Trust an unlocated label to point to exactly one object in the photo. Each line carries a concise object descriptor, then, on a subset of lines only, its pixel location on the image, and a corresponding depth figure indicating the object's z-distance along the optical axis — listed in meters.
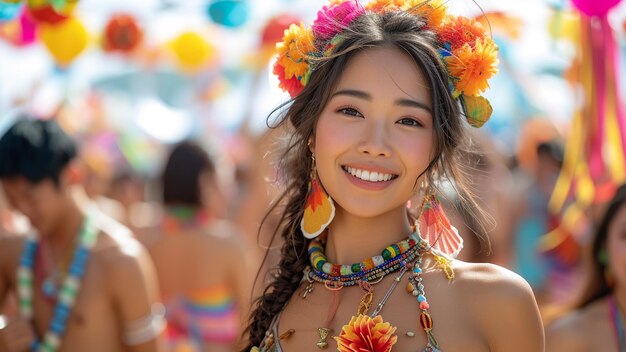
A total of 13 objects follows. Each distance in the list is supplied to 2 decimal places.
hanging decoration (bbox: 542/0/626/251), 3.52
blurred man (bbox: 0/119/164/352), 3.86
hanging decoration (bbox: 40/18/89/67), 4.88
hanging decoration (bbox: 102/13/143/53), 6.07
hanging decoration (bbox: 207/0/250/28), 5.23
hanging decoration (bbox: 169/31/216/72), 7.45
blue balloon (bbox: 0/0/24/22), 3.54
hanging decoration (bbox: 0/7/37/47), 4.50
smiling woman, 2.27
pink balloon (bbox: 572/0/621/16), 3.31
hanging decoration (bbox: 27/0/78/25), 3.88
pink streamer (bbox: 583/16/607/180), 3.51
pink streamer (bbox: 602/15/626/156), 3.54
